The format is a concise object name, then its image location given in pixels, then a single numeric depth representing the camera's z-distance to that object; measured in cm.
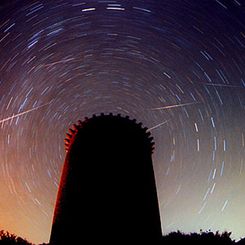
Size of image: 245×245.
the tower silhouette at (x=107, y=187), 1326
